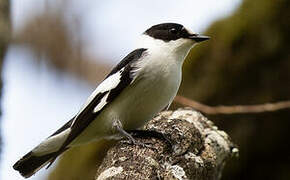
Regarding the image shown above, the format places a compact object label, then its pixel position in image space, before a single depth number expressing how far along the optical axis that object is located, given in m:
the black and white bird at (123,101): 5.17
